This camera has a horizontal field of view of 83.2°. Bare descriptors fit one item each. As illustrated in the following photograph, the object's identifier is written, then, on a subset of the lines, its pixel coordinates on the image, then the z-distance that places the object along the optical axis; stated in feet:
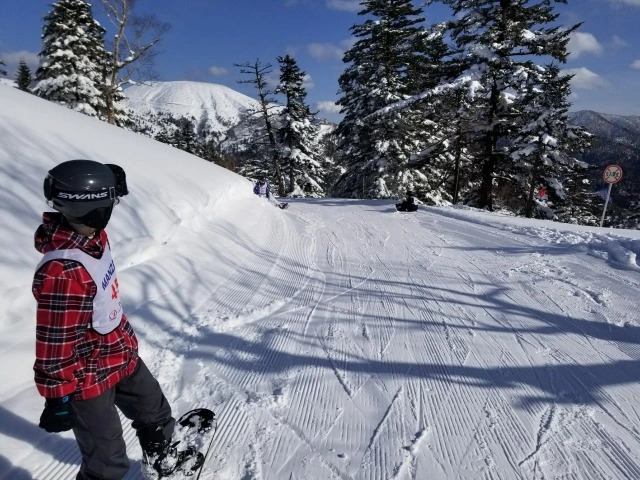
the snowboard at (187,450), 6.99
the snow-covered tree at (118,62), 57.26
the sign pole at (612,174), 36.58
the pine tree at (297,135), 87.15
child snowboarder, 5.20
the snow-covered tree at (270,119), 85.30
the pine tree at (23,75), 160.18
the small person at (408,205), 40.88
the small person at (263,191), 46.50
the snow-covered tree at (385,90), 67.00
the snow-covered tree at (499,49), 43.66
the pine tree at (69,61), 62.18
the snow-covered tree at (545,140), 49.83
